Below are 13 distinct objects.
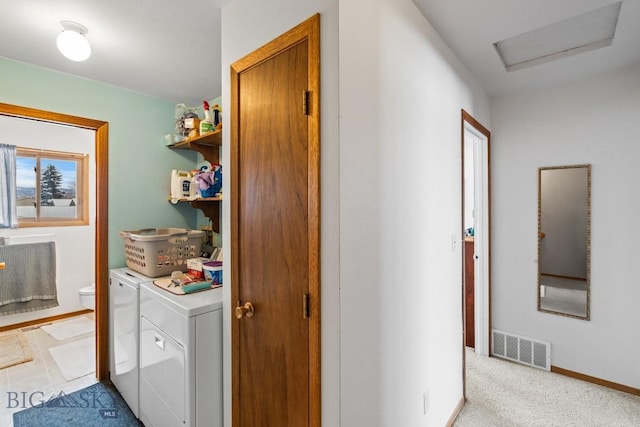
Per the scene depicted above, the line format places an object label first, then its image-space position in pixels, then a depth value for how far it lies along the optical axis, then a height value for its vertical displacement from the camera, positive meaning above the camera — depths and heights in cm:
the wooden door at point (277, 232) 112 -9
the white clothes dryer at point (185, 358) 145 -74
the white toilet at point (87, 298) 348 -99
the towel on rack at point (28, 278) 331 -74
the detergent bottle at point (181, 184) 248 +23
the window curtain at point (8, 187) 328 +28
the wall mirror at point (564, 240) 240 -24
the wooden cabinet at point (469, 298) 289 -85
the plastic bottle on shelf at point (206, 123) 215 +63
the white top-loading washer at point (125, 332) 195 -84
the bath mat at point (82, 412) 195 -136
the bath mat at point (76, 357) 253 -133
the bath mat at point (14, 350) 270 -132
